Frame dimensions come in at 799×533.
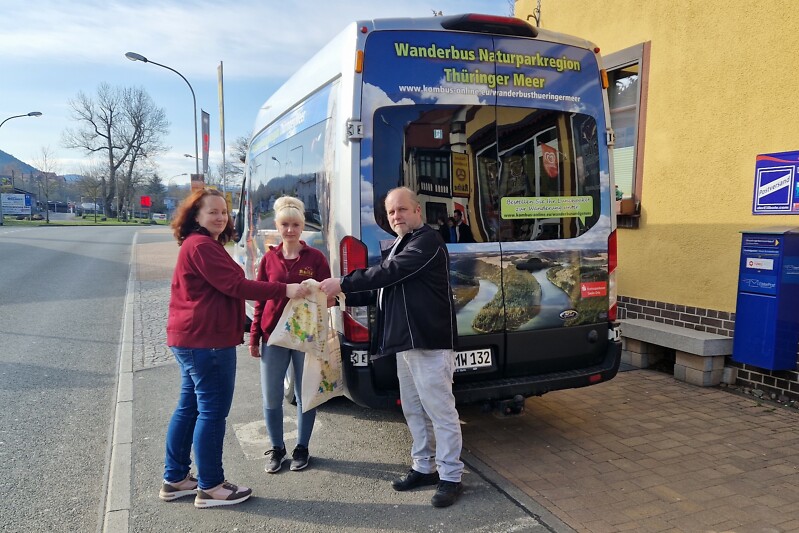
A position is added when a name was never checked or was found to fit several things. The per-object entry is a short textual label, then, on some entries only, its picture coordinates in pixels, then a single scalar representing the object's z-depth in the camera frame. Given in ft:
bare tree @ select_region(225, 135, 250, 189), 161.57
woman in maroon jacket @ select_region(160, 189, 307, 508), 9.93
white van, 10.88
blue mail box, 15.03
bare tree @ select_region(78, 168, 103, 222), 225.76
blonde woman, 11.34
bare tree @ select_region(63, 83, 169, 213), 203.41
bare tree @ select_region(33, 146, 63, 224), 208.93
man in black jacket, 10.04
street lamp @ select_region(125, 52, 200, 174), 84.38
